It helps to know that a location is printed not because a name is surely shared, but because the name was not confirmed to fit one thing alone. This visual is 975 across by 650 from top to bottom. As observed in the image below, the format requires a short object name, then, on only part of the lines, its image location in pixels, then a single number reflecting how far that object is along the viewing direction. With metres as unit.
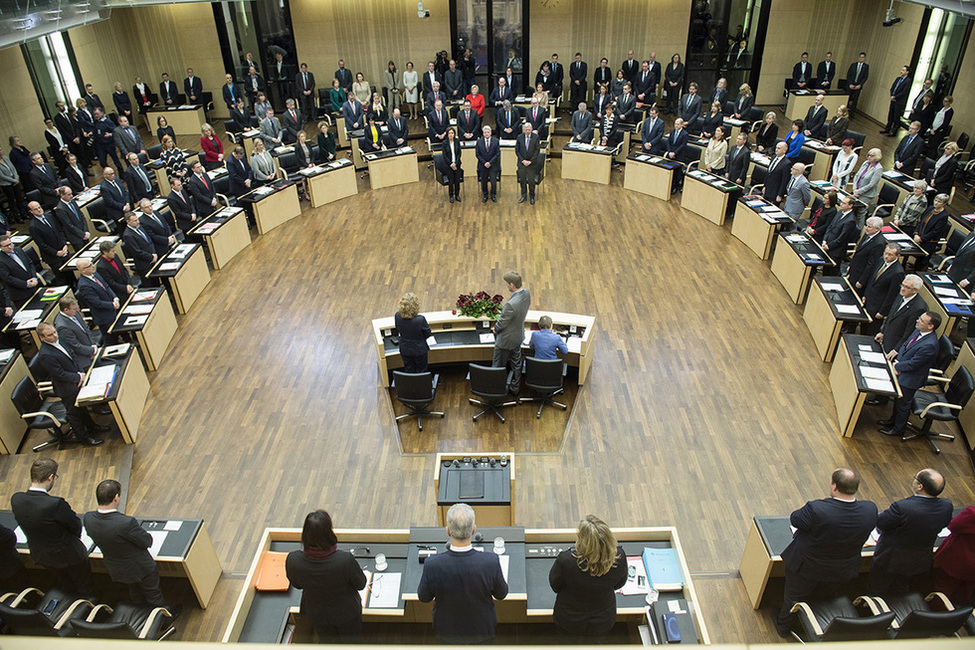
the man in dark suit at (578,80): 16.66
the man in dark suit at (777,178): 10.51
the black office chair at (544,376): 6.89
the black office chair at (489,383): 6.79
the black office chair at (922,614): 3.58
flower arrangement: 7.68
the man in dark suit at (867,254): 7.67
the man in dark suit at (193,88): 16.50
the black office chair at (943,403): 6.26
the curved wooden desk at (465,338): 7.54
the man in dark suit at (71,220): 9.52
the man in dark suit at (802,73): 16.08
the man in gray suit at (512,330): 6.83
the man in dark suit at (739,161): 11.19
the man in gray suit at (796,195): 9.91
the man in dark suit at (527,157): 12.06
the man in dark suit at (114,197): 10.38
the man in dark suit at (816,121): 13.30
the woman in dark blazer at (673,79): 16.50
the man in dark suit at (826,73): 15.90
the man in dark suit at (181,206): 10.35
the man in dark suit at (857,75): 15.85
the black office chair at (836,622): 3.66
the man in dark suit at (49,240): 9.19
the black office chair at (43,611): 3.77
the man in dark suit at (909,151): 10.95
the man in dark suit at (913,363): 6.08
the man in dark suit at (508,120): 14.21
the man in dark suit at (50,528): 4.44
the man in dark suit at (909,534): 4.19
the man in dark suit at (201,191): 10.66
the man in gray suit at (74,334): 6.87
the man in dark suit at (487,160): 12.24
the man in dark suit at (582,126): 13.88
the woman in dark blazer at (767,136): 12.64
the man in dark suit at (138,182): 10.77
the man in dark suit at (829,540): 4.02
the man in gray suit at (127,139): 12.71
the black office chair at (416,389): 6.73
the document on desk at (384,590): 4.43
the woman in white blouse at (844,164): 10.33
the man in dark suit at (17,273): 8.16
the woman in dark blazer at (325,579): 3.59
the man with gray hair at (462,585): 3.44
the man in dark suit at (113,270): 8.14
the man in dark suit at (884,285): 7.11
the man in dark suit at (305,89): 16.62
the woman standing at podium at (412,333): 6.60
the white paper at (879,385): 6.34
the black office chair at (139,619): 4.44
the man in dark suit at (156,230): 9.45
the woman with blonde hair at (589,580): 3.35
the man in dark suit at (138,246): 8.86
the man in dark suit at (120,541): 4.27
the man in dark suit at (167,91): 16.62
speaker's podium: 5.18
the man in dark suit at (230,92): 16.06
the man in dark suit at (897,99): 14.23
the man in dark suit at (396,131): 13.94
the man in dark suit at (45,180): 11.32
